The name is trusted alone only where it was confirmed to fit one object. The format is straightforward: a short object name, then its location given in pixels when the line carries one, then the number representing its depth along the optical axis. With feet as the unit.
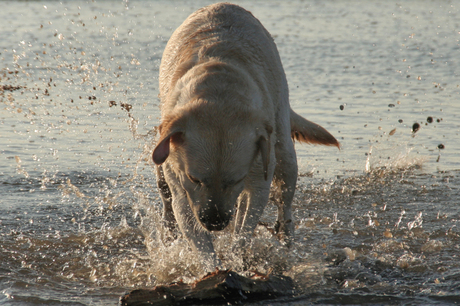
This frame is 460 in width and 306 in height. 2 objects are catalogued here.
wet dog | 24.79
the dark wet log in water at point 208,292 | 24.82
